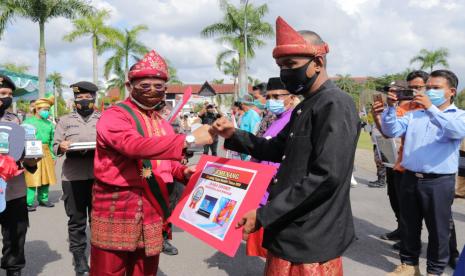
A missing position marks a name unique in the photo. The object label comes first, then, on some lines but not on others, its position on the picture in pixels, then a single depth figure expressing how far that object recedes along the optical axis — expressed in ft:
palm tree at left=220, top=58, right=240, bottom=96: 144.36
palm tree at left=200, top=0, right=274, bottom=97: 89.40
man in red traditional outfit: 7.97
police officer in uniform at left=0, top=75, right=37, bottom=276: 11.45
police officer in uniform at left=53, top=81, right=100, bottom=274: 13.58
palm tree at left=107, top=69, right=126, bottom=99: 116.06
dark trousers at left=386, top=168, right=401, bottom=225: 17.67
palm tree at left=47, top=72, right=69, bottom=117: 202.61
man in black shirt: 5.72
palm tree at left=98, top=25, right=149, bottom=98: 107.65
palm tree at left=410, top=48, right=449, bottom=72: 131.24
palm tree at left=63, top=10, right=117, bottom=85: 88.12
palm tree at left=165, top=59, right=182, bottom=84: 149.50
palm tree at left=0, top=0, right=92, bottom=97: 59.98
